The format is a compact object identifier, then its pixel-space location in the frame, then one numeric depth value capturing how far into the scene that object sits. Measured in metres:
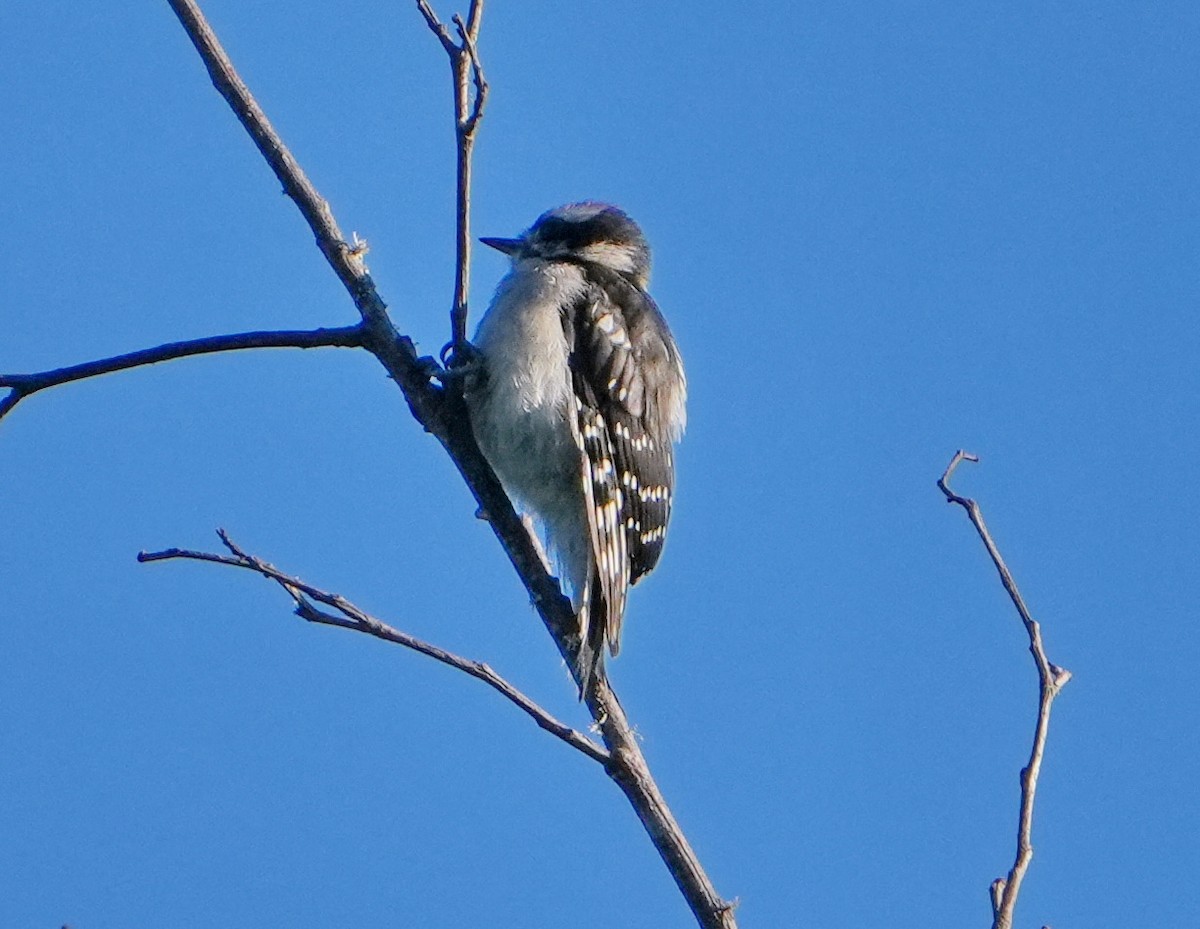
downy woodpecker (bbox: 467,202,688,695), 9.59
